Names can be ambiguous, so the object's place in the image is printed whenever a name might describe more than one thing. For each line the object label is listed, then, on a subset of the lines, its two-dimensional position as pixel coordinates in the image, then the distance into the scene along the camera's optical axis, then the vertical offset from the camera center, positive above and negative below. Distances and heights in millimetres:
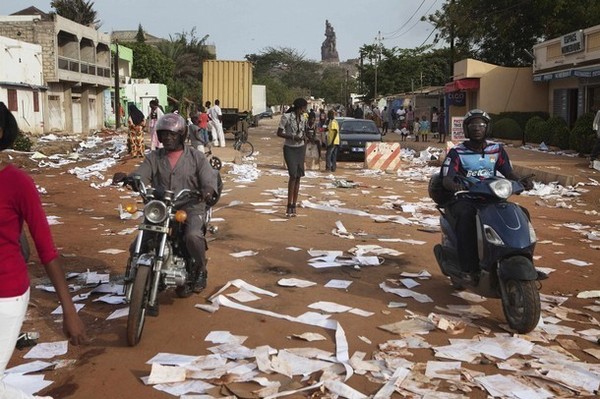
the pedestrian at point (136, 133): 18438 -163
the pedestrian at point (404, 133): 30972 -359
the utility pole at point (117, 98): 41953 +1921
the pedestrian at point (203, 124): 16038 +82
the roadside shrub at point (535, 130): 24516 -202
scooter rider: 5281 -388
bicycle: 23578 -733
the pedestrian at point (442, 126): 30056 -32
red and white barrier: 18812 -875
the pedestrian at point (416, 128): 31331 -122
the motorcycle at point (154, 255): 4430 -910
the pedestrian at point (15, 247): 2637 -491
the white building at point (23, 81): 29598 +2217
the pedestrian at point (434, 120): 34500 +283
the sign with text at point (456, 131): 14638 -131
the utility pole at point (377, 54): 59219 +6498
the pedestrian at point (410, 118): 34753 +398
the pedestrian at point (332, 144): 18094 -500
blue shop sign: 35778 +1492
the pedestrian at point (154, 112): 16844 +399
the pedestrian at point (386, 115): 44962 +740
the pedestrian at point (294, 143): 9914 -254
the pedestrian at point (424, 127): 29656 -71
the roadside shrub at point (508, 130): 27375 -217
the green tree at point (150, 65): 57781 +5503
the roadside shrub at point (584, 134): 19412 -287
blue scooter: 4637 -935
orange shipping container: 31891 +2080
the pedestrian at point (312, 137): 14152 -241
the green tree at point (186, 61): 61938 +6592
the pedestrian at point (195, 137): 14862 -228
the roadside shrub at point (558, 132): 22530 -259
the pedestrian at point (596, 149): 15656 -609
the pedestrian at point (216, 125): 22375 +66
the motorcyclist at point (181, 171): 5199 -354
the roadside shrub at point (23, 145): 21223 -540
